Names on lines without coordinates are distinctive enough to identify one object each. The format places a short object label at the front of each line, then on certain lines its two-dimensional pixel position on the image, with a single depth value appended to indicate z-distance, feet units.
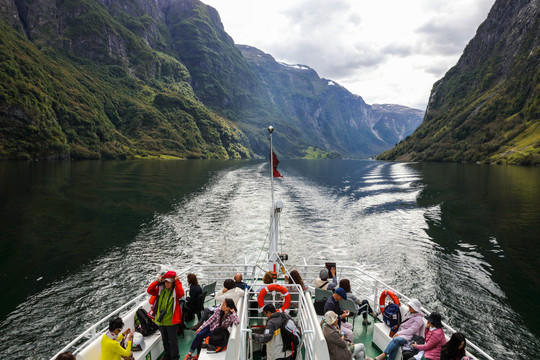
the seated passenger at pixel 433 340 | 27.07
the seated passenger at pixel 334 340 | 24.20
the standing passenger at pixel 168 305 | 27.73
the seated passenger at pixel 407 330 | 28.66
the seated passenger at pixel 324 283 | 39.17
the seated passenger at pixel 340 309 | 30.16
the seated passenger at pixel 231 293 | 29.43
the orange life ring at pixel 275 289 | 27.49
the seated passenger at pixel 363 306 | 38.00
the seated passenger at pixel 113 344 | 24.38
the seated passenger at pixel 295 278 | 33.80
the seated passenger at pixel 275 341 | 23.58
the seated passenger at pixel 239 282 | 36.19
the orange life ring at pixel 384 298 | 33.55
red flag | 45.96
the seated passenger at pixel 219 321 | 25.23
